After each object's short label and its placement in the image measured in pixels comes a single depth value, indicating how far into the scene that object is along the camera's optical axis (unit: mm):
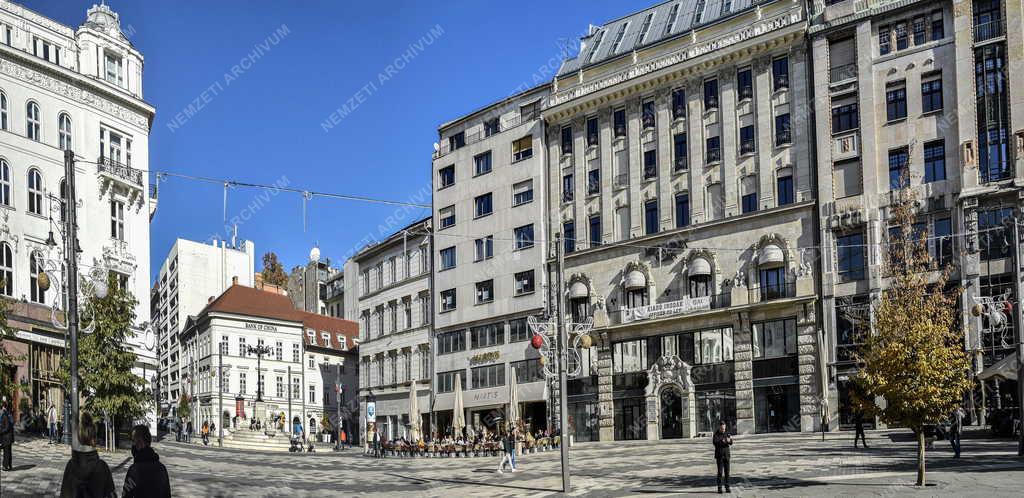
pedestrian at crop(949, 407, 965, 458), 29094
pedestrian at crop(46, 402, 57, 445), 42422
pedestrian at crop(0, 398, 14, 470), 27177
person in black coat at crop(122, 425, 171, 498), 12141
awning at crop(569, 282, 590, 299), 61688
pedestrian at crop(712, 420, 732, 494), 24484
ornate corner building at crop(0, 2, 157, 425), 48812
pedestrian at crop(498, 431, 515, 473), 35812
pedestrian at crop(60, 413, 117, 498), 13258
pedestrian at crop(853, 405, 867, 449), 35069
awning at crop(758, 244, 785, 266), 51812
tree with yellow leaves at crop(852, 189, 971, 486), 23766
